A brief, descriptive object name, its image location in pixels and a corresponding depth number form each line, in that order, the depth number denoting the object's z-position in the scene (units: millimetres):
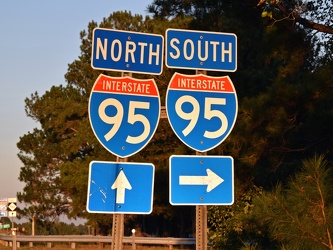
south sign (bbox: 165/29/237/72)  6172
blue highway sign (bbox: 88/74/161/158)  5879
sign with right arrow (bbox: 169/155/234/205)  5875
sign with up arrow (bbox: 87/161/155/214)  5777
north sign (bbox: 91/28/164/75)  6055
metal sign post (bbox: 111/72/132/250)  5902
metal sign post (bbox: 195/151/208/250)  5902
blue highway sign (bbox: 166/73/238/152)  5961
